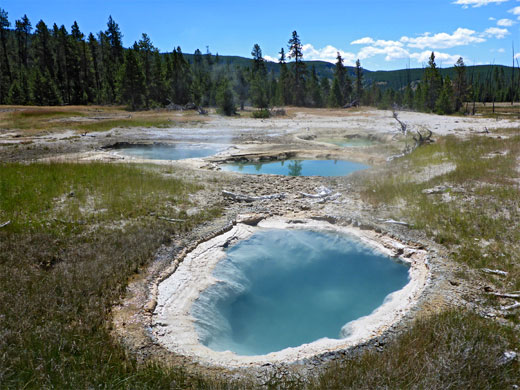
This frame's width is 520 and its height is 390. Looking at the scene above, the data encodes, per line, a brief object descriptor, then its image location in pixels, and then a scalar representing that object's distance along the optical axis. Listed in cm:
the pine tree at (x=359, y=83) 6819
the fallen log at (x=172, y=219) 898
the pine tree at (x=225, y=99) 4221
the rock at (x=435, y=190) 1066
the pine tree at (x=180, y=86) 5458
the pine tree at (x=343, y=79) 6656
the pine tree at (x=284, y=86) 6238
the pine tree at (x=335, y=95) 5938
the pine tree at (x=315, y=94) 6279
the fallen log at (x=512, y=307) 519
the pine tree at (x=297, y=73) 6388
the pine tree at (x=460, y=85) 5078
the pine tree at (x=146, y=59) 5341
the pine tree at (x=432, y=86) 4791
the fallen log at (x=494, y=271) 611
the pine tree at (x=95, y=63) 6306
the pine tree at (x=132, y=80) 4794
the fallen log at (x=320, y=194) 1105
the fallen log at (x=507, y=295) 543
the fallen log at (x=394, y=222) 858
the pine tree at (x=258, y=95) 4413
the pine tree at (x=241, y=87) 5541
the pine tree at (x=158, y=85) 5353
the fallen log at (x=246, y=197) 1086
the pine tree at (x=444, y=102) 4422
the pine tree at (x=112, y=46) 6328
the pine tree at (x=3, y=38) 6044
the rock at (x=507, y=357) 373
